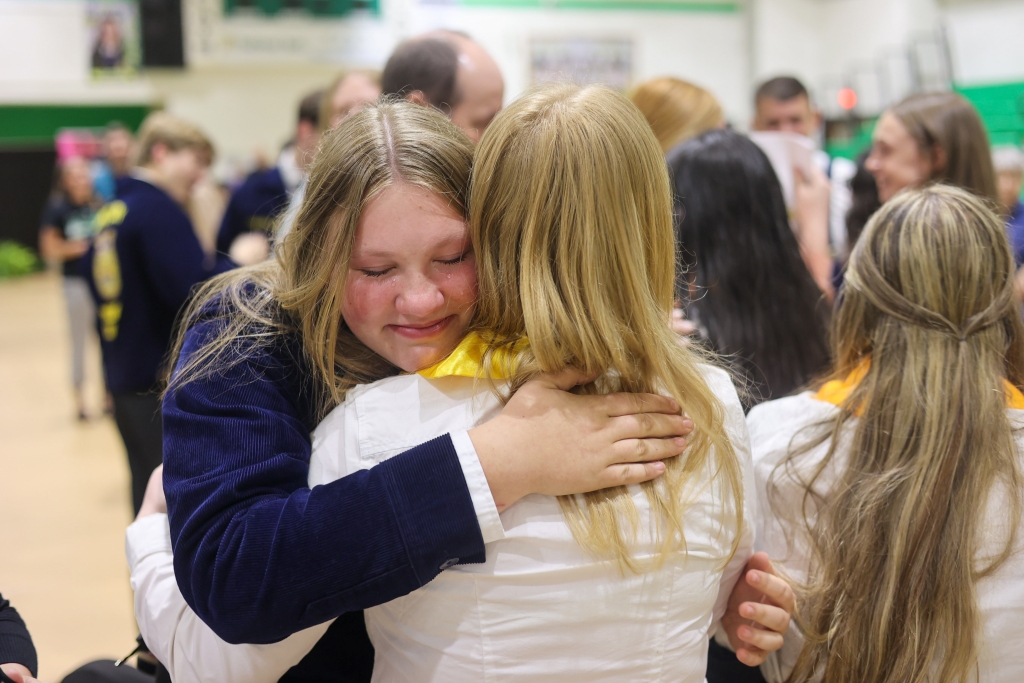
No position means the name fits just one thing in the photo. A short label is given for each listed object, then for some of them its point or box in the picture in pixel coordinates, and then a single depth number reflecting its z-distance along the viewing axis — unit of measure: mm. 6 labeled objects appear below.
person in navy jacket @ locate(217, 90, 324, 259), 4070
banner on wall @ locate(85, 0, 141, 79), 12547
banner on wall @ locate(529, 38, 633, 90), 12828
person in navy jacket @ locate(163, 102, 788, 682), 971
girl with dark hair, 1924
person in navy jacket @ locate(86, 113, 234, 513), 3146
